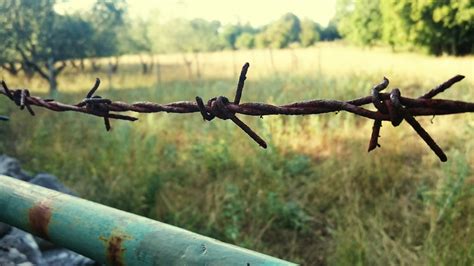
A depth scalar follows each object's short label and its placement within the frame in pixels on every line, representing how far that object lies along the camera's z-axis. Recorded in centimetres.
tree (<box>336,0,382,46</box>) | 1984
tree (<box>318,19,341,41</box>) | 3941
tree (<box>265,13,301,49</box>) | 3666
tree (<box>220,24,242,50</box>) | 6450
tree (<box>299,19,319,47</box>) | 3775
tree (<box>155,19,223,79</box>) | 3650
